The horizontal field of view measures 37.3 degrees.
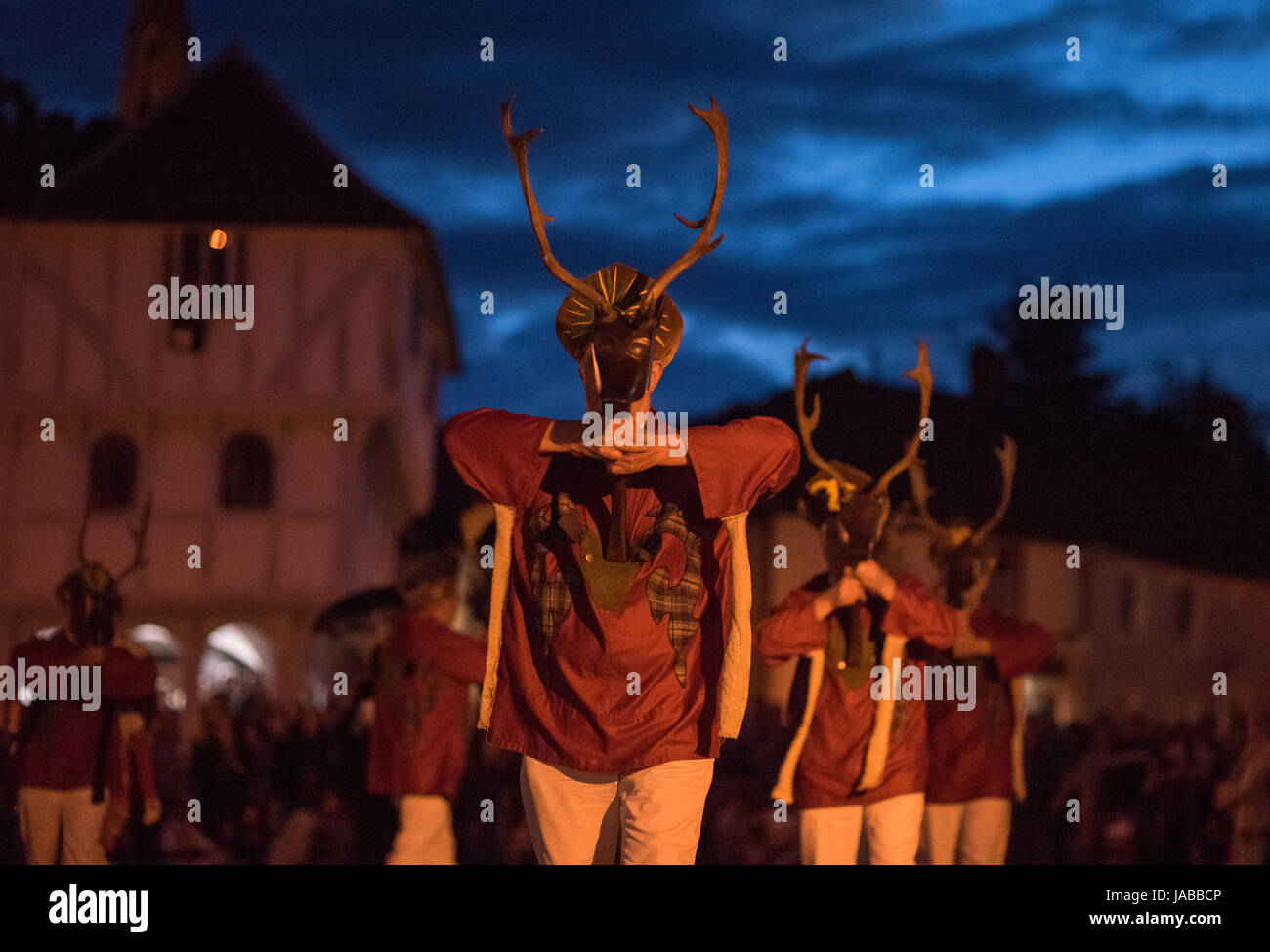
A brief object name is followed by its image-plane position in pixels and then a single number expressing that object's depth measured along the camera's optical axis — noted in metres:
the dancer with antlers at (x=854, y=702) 7.28
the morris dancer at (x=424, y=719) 9.81
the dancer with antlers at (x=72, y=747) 8.96
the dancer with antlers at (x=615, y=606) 4.57
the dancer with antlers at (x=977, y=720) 9.08
